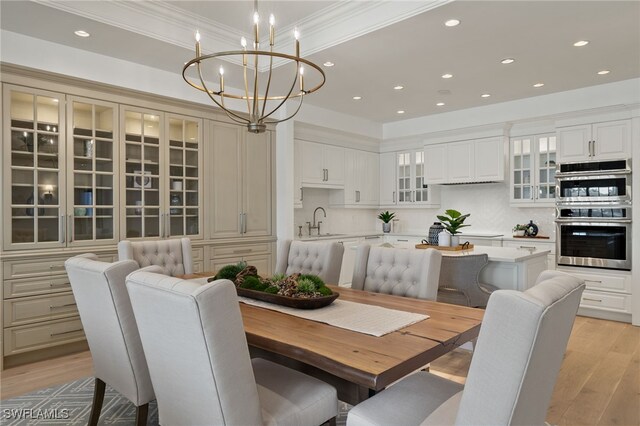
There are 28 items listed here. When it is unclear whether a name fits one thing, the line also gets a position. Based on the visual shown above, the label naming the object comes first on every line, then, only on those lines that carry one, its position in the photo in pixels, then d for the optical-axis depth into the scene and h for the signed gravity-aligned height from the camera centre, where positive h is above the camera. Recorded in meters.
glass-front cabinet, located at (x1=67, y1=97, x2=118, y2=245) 3.47 +0.35
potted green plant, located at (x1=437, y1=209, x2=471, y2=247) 3.53 -0.13
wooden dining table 1.29 -0.48
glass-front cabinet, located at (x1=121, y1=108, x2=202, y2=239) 3.83 +0.37
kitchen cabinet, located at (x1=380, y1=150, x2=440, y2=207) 6.30 +0.48
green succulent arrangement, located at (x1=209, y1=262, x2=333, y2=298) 2.04 -0.39
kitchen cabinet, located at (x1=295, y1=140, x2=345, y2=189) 5.52 +0.67
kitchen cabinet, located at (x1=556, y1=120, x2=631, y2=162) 4.34 +0.79
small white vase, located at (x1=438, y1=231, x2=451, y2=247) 3.55 -0.24
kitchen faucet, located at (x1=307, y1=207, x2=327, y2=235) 6.01 -0.18
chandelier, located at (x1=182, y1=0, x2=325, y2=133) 2.07 +1.25
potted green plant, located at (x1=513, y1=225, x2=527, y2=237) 5.31 -0.24
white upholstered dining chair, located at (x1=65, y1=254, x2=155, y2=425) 1.69 -0.50
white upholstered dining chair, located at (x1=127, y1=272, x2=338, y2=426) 1.21 -0.49
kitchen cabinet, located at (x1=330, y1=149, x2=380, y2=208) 6.19 +0.48
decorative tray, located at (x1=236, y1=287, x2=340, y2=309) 1.96 -0.44
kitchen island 3.15 -0.45
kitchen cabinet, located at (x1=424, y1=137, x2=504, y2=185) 5.40 +0.71
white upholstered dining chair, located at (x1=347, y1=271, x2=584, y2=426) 0.95 -0.35
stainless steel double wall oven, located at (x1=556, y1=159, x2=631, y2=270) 4.32 -0.02
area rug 2.30 -1.19
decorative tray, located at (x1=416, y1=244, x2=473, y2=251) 3.43 -0.31
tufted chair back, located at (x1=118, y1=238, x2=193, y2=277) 3.08 -0.34
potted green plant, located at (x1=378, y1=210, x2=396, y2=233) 6.56 -0.12
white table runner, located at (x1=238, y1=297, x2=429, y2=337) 1.67 -0.48
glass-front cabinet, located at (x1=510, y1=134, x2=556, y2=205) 5.10 +0.55
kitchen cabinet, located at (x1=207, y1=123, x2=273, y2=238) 4.46 +0.34
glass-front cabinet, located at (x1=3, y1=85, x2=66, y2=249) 3.13 +0.34
